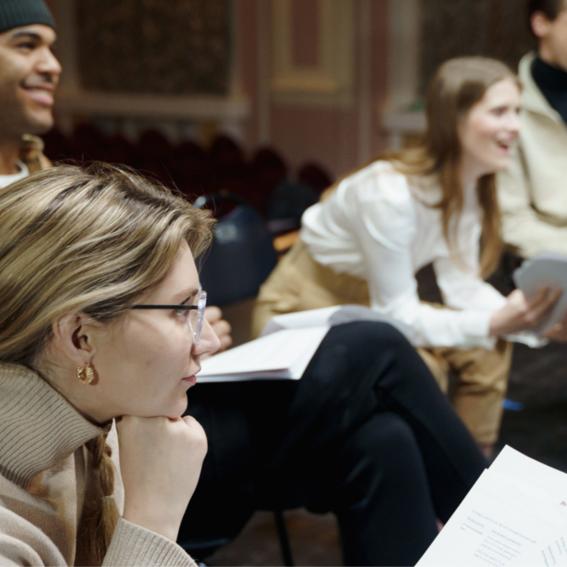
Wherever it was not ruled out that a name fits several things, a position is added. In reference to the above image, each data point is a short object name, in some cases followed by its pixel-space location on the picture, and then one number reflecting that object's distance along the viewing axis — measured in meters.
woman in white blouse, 2.33
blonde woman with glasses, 0.99
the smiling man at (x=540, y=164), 2.84
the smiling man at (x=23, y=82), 2.18
